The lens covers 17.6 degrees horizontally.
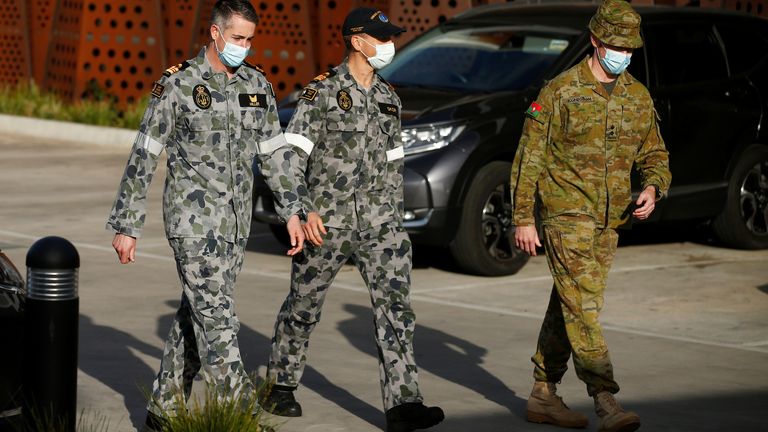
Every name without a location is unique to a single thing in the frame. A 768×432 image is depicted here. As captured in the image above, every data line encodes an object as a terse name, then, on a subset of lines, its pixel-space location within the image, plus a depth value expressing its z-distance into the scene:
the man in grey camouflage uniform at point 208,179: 9.62
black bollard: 8.77
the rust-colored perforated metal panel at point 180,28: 31.83
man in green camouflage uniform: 10.44
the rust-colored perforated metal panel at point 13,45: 35.26
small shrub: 8.77
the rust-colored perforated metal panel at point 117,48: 32.06
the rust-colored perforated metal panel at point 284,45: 29.88
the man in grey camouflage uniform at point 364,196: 10.52
